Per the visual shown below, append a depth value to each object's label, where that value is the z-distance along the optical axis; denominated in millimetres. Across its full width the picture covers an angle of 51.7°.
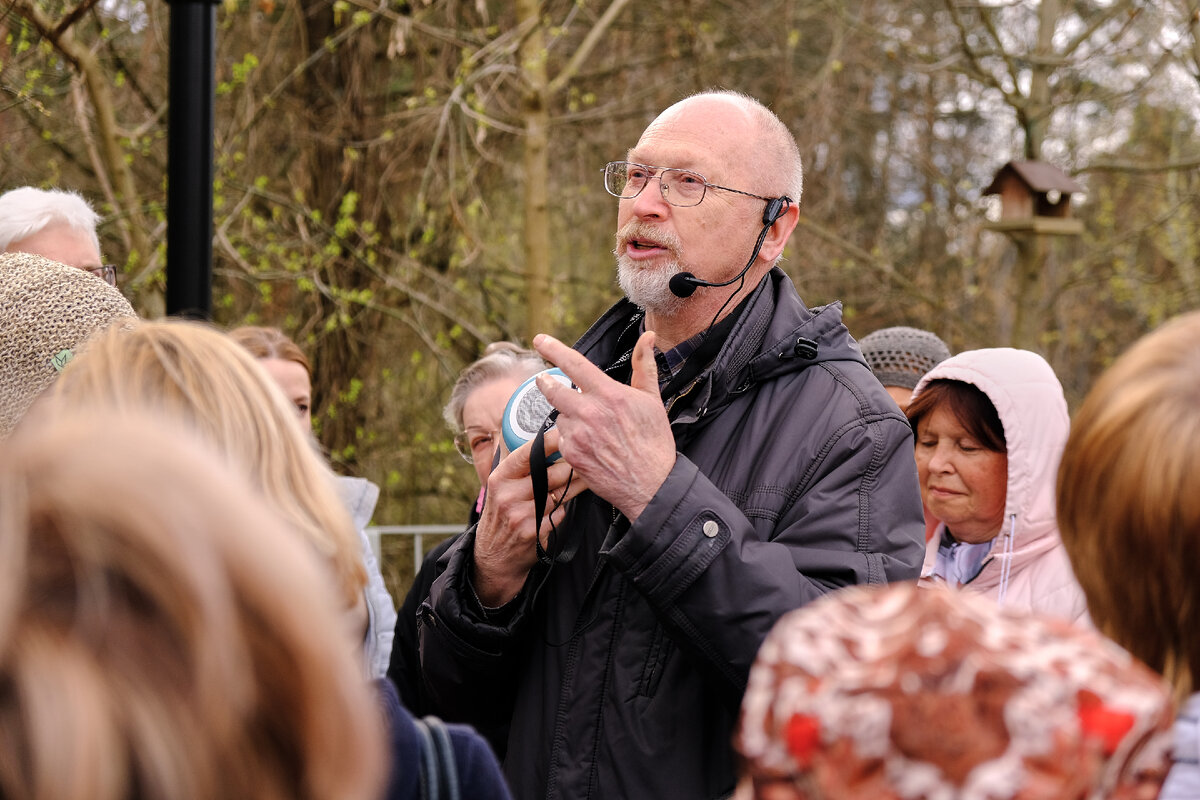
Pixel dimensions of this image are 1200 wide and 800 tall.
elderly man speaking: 2082
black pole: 3270
